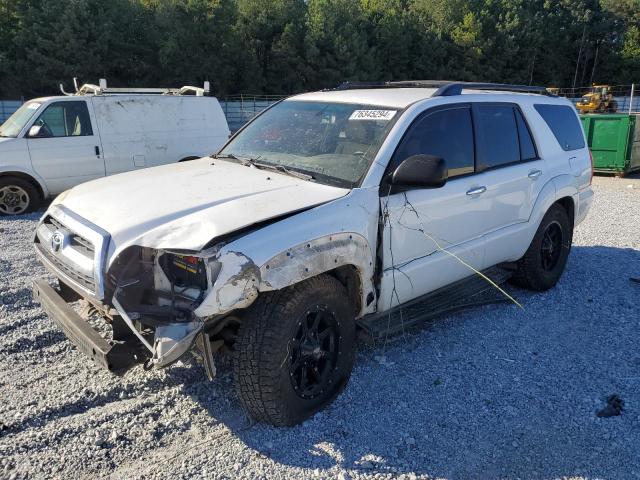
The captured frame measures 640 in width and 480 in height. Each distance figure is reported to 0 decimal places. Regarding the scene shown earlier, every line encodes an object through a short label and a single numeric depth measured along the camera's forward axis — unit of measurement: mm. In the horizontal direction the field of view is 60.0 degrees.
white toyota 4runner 2871
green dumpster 14406
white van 8633
